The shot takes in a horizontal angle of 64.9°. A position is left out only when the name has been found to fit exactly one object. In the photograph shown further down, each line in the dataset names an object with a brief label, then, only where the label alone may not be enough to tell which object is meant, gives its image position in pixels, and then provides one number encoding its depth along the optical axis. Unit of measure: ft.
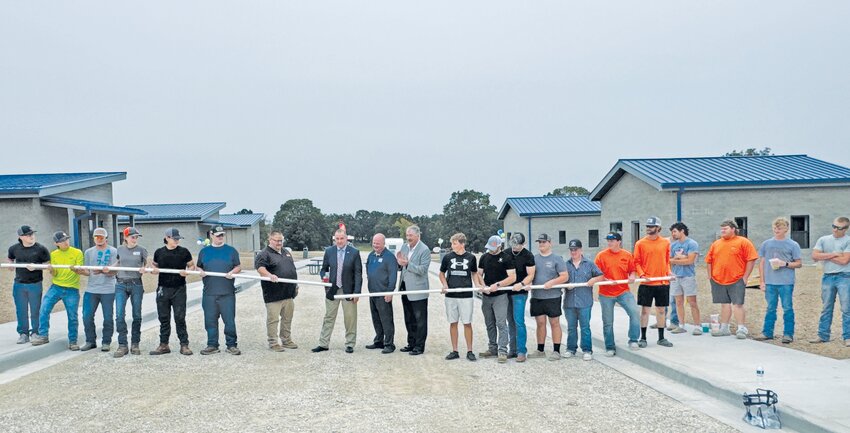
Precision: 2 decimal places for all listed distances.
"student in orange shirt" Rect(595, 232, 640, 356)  31.30
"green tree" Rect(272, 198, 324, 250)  274.77
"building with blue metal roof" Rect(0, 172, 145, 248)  93.09
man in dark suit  33.71
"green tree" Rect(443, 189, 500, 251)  243.60
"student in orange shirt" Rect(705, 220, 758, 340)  33.19
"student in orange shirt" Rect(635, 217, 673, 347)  32.19
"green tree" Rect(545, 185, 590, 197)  292.88
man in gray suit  32.58
